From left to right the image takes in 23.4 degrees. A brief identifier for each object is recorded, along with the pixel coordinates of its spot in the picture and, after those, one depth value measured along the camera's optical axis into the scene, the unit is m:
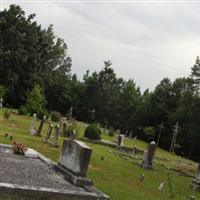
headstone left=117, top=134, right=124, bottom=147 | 34.95
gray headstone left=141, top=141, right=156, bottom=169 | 25.11
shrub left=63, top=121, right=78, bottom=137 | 30.58
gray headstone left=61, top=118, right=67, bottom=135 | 30.93
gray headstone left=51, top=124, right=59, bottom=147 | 23.62
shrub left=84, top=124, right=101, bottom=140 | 33.94
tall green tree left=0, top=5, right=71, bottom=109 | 55.50
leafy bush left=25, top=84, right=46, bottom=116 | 44.25
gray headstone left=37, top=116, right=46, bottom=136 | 27.57
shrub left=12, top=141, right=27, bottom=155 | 17.44
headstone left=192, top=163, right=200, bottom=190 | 20.73
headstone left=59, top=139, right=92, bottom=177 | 14.59
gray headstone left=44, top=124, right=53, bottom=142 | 24.83
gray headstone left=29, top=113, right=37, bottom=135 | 27.72
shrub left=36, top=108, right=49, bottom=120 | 41.41
